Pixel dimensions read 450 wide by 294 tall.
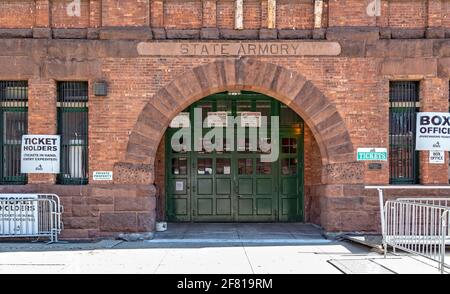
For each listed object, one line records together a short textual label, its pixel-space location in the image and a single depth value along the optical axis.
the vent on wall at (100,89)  11.95
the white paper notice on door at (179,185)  14.96
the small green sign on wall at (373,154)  12.06
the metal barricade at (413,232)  8.38
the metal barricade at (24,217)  11.62
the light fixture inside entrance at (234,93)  14.75
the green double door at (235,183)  14.91
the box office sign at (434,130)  12.12
